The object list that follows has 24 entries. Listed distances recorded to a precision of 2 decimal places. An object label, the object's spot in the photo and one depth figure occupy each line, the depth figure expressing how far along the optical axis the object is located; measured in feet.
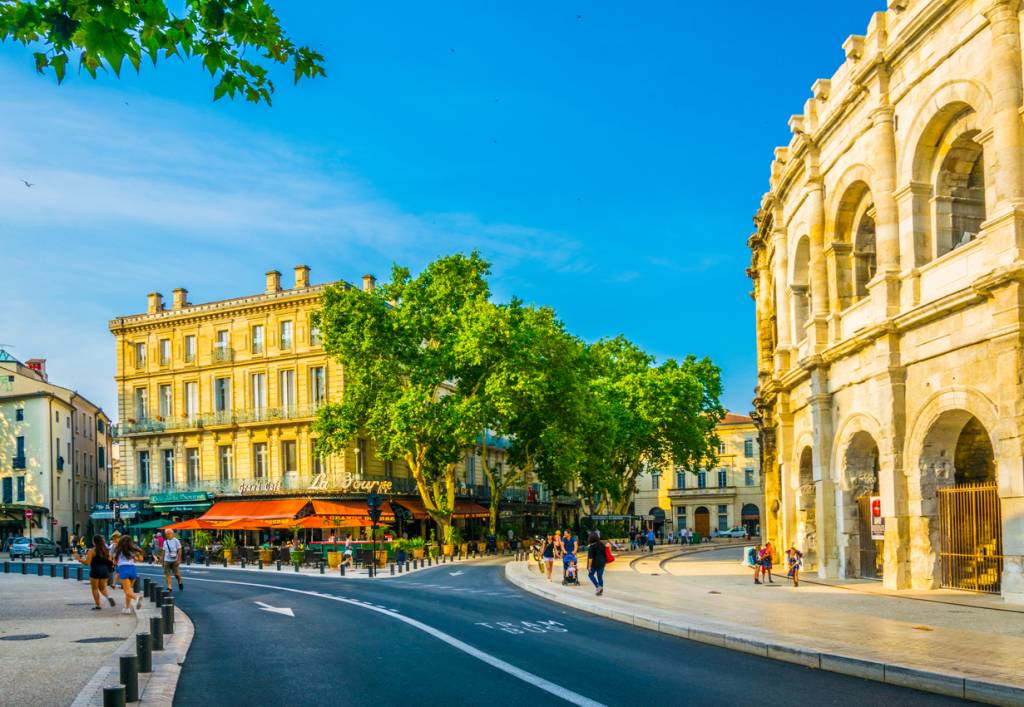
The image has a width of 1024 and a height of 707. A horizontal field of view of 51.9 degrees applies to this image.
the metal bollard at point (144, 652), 37.96
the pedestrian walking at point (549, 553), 98.84
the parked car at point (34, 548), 178.73
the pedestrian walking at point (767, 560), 86.63
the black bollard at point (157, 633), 45.65
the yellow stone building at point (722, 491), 320.29
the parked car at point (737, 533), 292.20
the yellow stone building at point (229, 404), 177.88
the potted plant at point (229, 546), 146.61
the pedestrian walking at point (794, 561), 81.87
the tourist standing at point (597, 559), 76.78
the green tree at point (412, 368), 156.35
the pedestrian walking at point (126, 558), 68.44
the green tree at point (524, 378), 157.17
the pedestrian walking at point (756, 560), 87.20
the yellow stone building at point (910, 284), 62.90
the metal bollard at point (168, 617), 51.94
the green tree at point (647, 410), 208.64
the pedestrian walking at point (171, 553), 86.58
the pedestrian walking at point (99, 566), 67.72
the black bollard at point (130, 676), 31.40
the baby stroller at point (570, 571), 89.71
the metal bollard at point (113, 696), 26.66
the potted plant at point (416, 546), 152.86
